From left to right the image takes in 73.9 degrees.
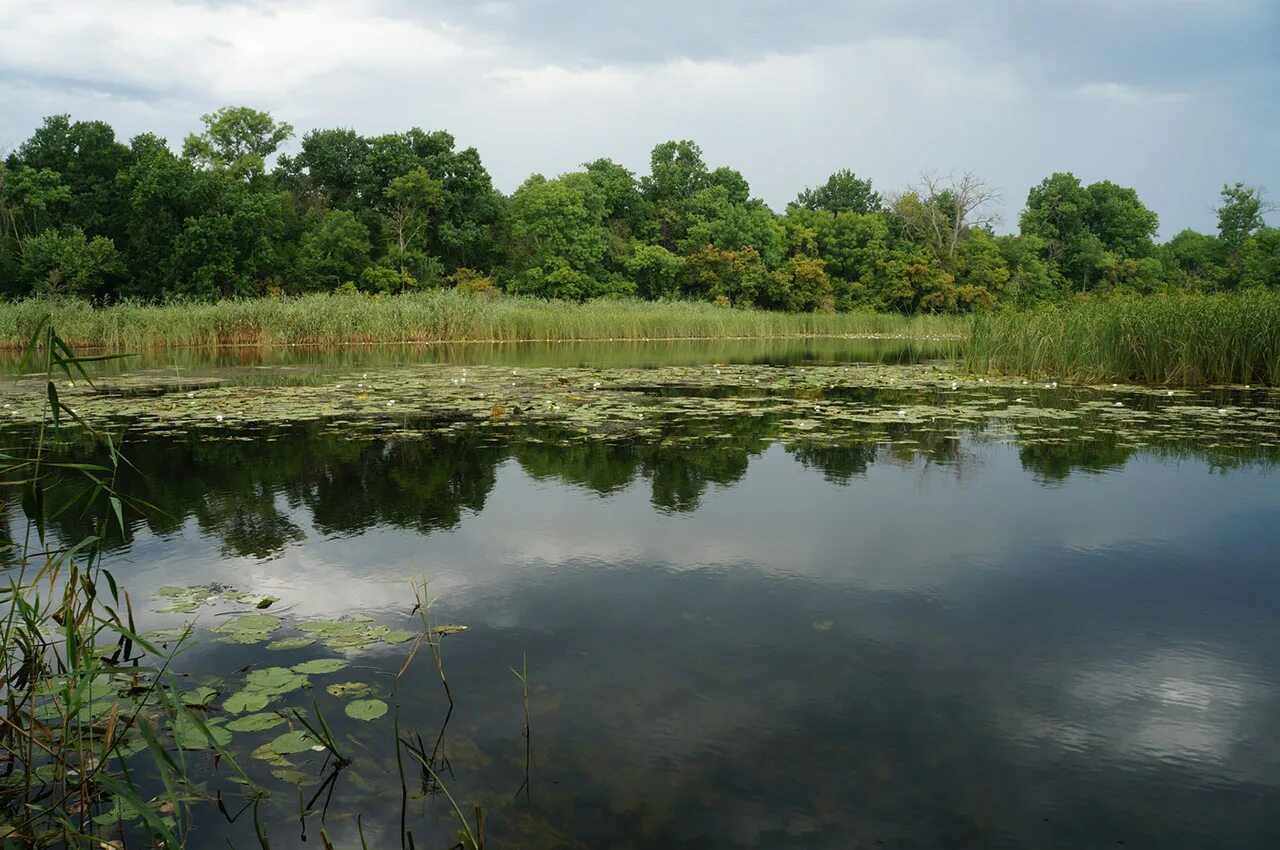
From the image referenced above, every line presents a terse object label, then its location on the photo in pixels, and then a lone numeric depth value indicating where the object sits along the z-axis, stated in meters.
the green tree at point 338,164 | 42.56
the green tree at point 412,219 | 39.97
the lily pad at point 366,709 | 2.42
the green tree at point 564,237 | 41.25
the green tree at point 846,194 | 57.34
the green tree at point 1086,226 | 53.78
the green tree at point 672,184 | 47.41
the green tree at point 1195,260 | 51.50
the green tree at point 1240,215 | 53.66
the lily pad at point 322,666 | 2.70
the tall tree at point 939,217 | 48.62
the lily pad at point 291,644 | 2.90
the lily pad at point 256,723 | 2.34
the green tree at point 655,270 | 43.50
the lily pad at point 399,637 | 2.96
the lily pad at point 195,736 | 2.28
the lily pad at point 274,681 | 2.56
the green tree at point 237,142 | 44.84
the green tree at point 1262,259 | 47.12
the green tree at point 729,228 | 44.97
